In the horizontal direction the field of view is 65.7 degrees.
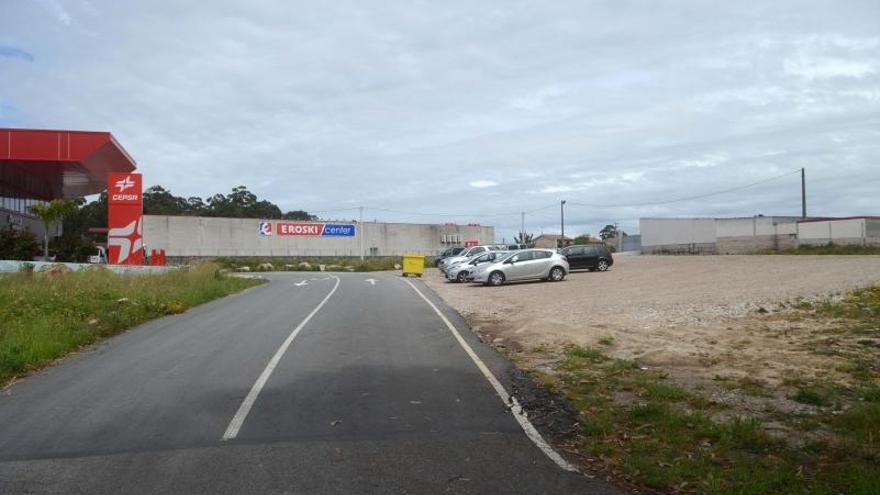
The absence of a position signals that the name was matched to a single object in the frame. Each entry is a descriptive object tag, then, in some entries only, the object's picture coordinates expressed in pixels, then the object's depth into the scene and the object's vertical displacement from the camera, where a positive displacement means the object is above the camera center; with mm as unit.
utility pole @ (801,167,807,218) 64375 +5535
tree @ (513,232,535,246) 98562 +2029
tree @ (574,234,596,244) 105150 +1941
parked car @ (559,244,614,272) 36438 -364
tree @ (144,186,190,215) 101562 +8314
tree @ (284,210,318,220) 128125 +7498
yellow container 43356 -770
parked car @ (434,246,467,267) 47869 +40
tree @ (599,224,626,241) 133950 +3855
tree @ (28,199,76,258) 33069 +2352
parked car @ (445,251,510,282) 33562 -696
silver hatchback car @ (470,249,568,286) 28922 -684
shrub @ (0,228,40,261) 31684 +545
